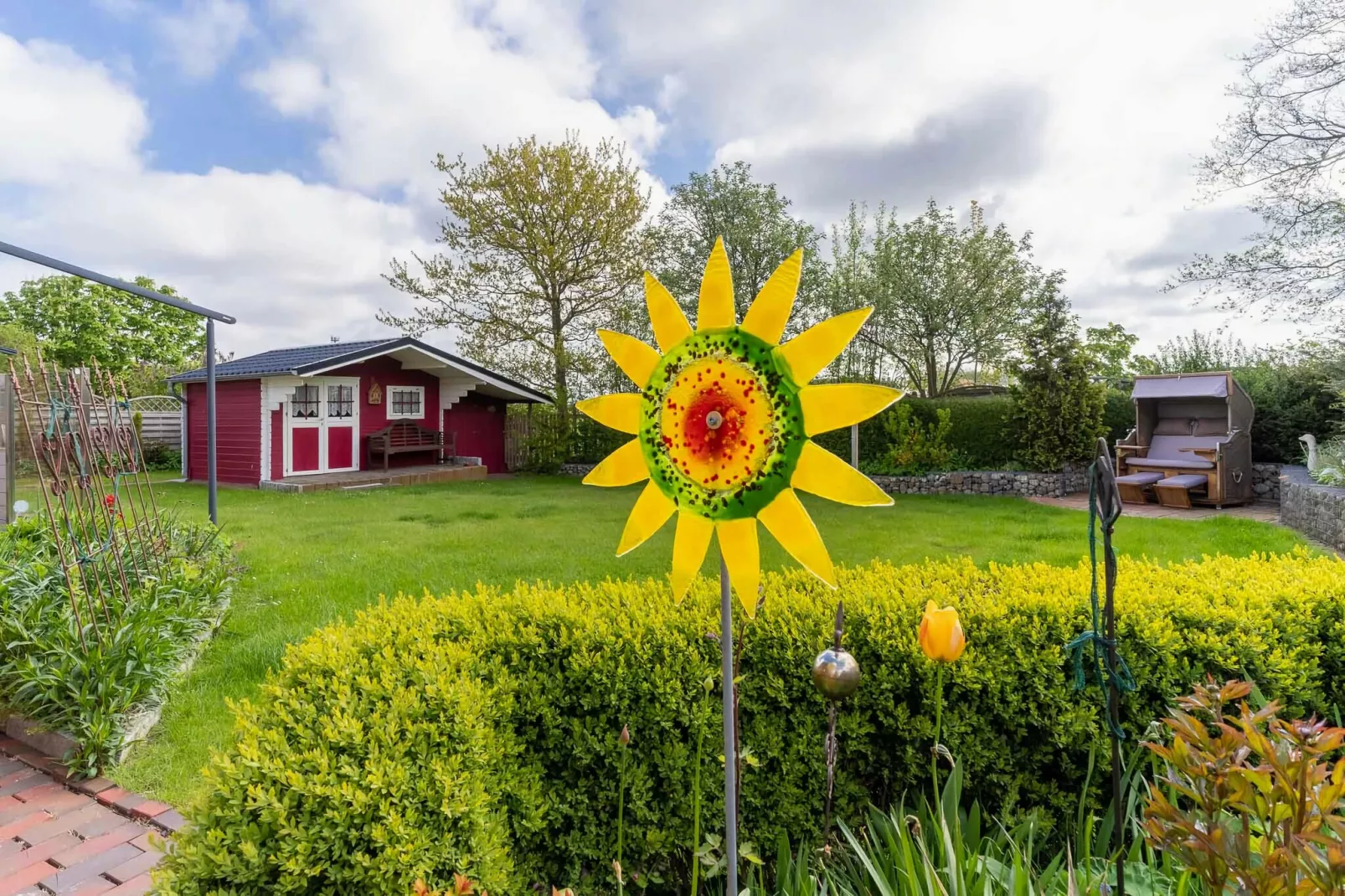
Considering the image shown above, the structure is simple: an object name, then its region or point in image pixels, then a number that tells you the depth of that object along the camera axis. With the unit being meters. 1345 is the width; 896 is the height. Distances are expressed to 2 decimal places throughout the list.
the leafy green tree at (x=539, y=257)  15.71
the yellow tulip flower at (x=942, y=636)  1.27
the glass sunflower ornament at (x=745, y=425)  1.09
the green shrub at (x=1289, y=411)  9.62
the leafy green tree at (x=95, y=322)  28.22
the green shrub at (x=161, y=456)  16.27
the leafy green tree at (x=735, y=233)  15.01
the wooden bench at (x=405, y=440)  13.48
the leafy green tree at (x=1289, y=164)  9.04
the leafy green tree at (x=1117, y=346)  27.06
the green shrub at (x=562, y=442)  15.20
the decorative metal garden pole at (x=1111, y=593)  0.96
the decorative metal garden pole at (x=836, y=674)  1.16
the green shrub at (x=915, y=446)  11.59
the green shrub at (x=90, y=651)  2.74
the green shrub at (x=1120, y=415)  11.31
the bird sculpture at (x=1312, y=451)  7.98
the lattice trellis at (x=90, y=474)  3.21
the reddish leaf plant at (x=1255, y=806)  0.87
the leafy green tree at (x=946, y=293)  14.80
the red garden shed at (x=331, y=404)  12.41
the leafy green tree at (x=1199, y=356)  13.06
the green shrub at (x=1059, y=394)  10.36
